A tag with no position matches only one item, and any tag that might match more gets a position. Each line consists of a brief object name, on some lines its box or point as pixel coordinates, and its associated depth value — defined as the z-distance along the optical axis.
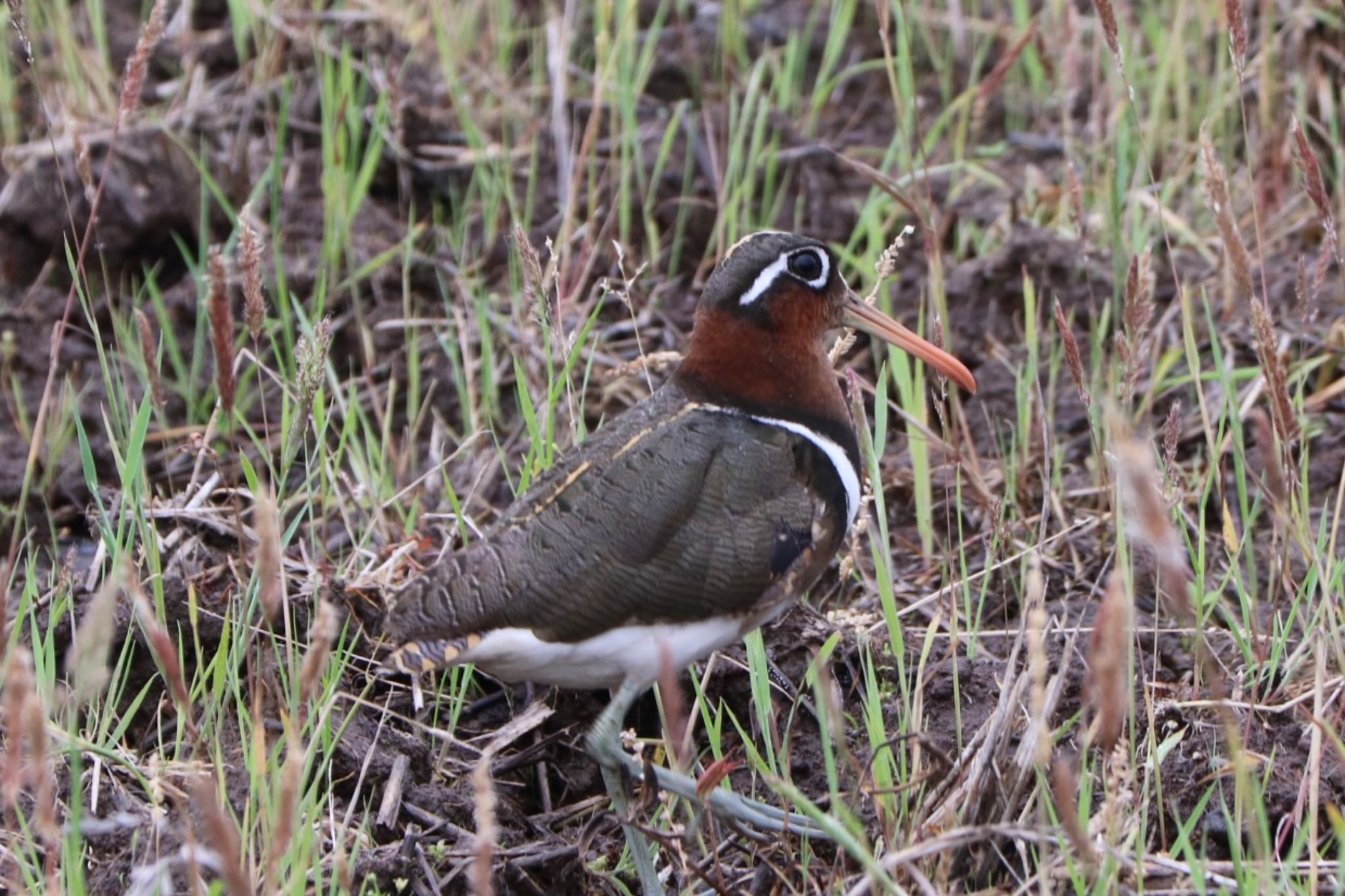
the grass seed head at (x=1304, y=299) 7.29
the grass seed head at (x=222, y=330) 5.60
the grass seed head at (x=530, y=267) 7.62
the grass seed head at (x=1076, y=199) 9.01
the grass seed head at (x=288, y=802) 4.67
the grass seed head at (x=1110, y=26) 7.29
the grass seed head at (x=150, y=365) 6.95
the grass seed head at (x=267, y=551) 4.87
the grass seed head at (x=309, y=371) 6.42
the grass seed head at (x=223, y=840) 4.36
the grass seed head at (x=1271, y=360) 6.37
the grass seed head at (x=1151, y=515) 4.15
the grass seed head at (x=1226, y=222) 6.83
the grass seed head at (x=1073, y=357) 6.98
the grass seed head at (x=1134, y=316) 7.08
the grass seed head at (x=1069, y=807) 4.41
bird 6.99
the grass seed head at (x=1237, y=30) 7.05
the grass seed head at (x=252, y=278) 6.31
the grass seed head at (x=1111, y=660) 4.30
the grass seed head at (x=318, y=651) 4.79
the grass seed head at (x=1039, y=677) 4.63
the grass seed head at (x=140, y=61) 7.40
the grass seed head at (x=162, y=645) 4.75
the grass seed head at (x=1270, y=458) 5.20
